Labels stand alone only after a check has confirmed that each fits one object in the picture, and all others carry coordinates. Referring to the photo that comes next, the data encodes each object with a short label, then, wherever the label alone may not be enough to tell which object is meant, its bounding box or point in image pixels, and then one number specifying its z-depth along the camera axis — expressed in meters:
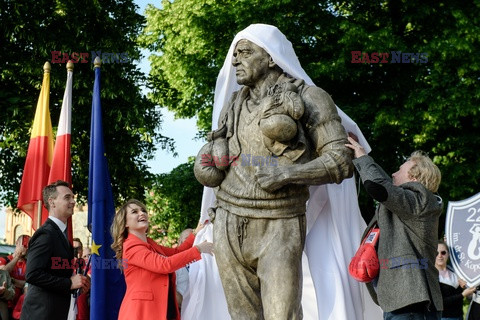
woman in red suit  7.15
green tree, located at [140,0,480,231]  17.16
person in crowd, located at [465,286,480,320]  10.05
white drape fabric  5.50
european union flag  8.92
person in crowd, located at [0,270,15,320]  10.55
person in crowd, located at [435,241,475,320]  9.73
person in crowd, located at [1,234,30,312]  10.90
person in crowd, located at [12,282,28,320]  10.37
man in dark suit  7.07
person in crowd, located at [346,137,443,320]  5.52
